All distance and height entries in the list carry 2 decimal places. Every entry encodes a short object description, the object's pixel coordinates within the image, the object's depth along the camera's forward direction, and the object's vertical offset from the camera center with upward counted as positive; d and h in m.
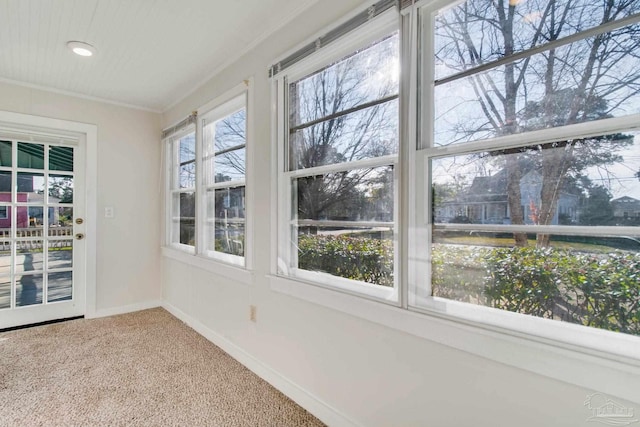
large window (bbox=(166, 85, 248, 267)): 2.66 +0.30
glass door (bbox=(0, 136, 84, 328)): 3.15 -0.18
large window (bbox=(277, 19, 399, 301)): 1.59 +0.26
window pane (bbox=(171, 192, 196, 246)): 3.38 -0.04
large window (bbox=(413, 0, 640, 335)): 0.98 +0.19
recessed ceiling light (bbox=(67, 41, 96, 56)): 2.34 +1.21
